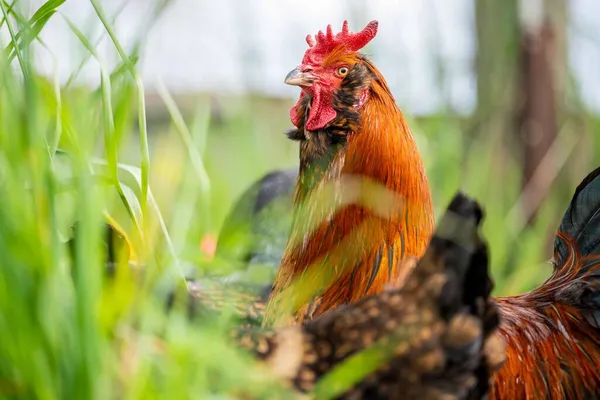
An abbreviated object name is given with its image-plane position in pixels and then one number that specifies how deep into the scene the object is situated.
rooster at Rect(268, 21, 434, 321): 1.56
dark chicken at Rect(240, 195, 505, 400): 1.37
